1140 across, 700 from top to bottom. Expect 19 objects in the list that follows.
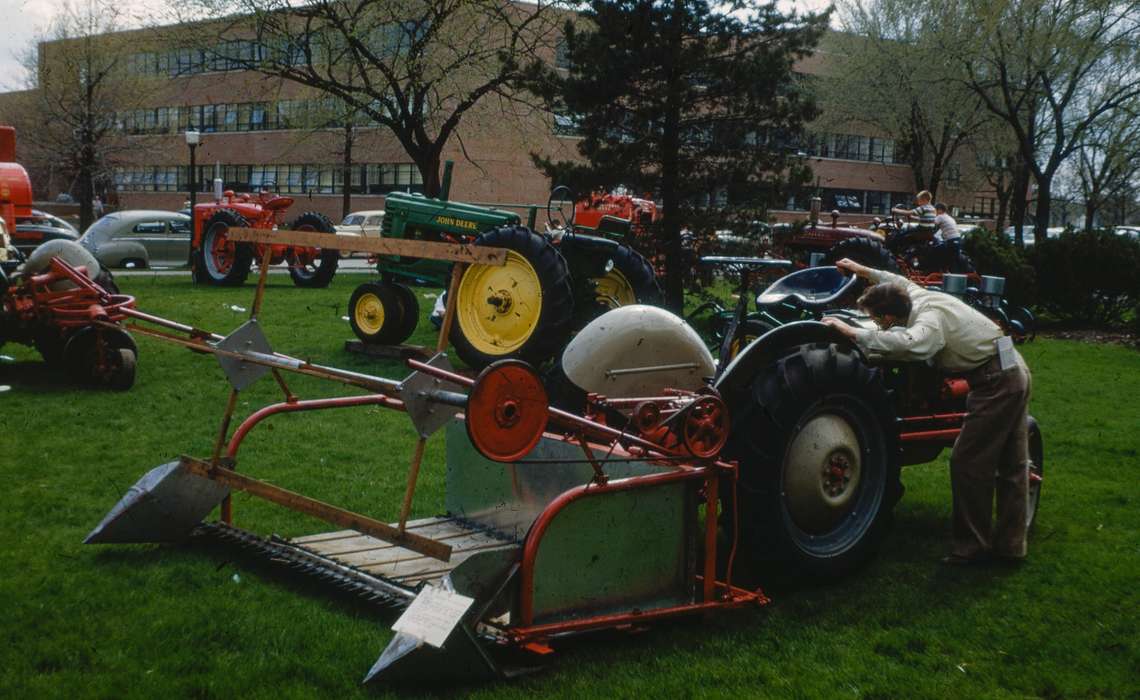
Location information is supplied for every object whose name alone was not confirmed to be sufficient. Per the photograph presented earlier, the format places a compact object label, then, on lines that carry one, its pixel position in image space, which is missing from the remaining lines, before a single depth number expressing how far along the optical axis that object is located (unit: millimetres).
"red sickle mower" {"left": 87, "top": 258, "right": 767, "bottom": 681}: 4535
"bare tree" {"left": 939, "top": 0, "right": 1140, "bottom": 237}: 26391
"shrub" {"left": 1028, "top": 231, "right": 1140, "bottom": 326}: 18672
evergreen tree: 16312
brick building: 48062
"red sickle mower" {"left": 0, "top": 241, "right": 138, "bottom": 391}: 10500
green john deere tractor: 11289
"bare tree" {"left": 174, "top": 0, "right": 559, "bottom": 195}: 24547
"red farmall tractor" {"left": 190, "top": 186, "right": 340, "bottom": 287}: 19859
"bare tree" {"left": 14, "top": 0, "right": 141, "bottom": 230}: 42375
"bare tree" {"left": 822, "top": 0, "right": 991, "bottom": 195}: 35469
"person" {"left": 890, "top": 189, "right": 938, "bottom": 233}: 17000
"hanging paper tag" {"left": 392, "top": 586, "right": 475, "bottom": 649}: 4297
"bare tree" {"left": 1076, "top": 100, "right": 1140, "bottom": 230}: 30750
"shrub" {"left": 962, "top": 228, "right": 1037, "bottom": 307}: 18594
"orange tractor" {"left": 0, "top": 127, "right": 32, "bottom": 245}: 16984
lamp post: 28234
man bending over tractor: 6352
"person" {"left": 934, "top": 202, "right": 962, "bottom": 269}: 16562
